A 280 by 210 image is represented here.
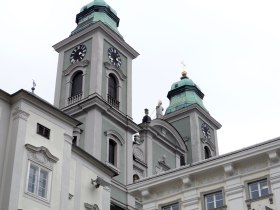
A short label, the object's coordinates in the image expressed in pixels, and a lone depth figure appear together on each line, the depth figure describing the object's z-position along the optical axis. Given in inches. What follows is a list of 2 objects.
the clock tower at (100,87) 1721.2
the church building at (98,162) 951.0
